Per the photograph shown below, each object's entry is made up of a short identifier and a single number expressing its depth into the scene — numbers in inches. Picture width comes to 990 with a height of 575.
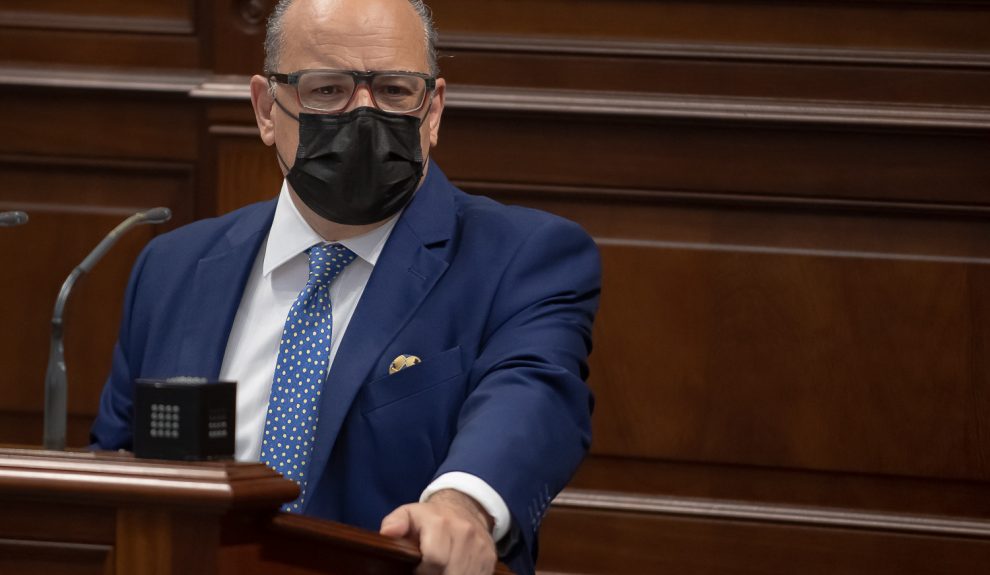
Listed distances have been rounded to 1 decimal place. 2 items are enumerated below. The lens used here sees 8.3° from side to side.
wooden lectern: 227.5
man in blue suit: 245.0
